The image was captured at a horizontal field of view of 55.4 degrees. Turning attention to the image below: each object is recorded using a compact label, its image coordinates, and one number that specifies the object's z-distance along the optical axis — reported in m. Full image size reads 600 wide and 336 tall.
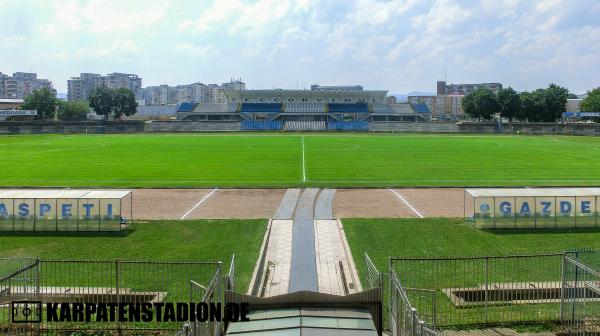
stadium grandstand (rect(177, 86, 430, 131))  160.38
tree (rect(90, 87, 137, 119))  156.25
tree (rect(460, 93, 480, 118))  145.12
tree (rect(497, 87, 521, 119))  140.88
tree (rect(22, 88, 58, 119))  149.12
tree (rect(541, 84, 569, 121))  137.00
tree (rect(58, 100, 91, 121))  166.88
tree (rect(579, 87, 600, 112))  131.38
